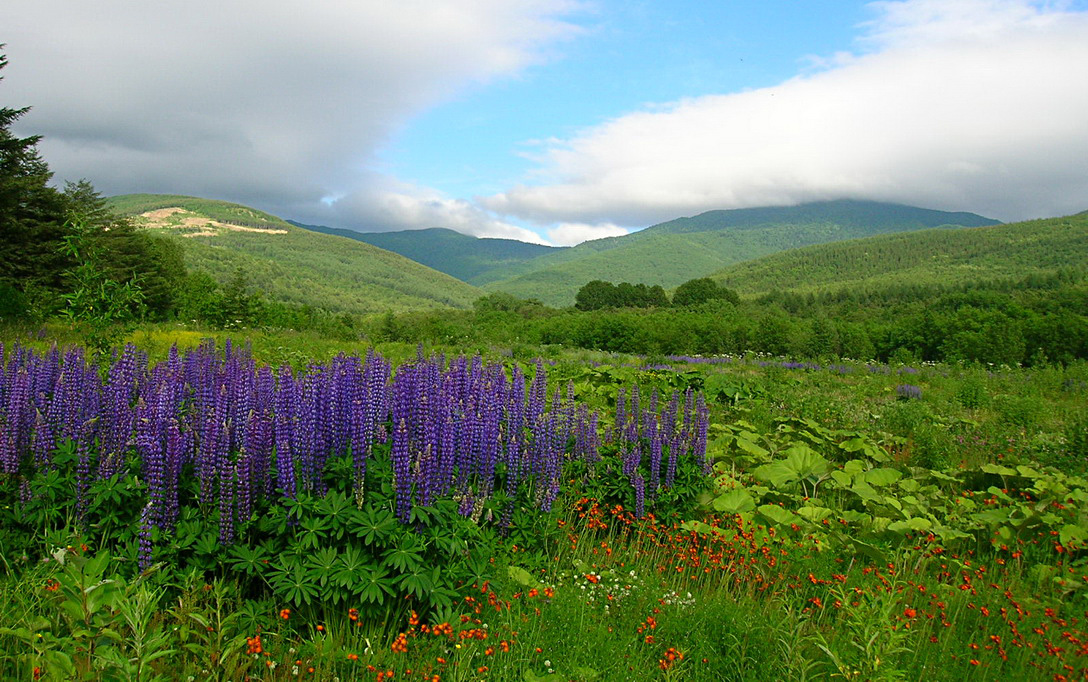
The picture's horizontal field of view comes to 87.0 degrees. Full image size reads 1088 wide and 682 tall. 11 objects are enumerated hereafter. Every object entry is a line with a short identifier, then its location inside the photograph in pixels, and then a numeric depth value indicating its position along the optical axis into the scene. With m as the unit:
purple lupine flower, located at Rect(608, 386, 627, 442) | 6.20
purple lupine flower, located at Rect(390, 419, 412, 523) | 3.48
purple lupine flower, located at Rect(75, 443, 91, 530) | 3.64
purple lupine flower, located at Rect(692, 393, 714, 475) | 5.88
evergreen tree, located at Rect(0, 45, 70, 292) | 27.06
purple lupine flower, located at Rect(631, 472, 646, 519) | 5.33
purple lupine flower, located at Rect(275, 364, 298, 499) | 3.53
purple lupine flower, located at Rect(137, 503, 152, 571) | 3.25
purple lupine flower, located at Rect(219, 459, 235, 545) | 3.41
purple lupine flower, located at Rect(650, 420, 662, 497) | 5.48
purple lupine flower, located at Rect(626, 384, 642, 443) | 5.87
